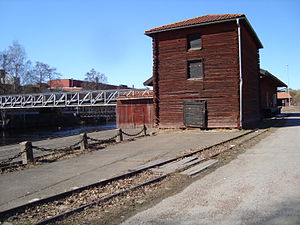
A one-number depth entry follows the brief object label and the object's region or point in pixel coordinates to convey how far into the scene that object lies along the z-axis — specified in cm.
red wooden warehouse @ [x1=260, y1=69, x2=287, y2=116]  3016
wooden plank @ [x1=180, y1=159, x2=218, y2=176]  782
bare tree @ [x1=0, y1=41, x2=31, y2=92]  5739
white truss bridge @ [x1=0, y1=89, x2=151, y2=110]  3717
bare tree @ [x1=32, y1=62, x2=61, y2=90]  6866
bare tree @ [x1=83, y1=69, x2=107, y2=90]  7800
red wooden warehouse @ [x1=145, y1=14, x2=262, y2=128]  1928
